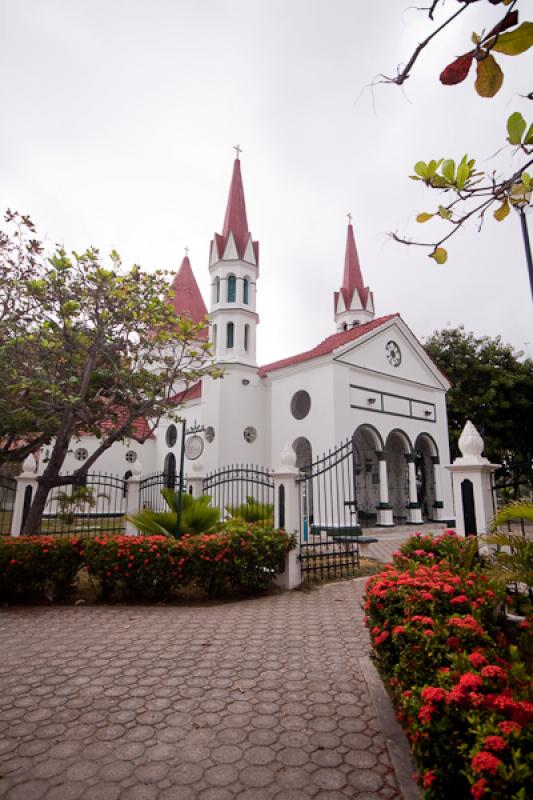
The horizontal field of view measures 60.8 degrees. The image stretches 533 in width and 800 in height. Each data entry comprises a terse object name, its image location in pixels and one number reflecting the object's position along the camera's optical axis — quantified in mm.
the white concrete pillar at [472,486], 5113
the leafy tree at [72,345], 8953
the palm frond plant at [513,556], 3338
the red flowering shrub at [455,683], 1732
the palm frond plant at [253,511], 10234
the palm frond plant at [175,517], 8188
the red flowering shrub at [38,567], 6848
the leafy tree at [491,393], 23312
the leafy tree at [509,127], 1443
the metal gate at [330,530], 8802
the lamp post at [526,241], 4137
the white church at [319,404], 17328
